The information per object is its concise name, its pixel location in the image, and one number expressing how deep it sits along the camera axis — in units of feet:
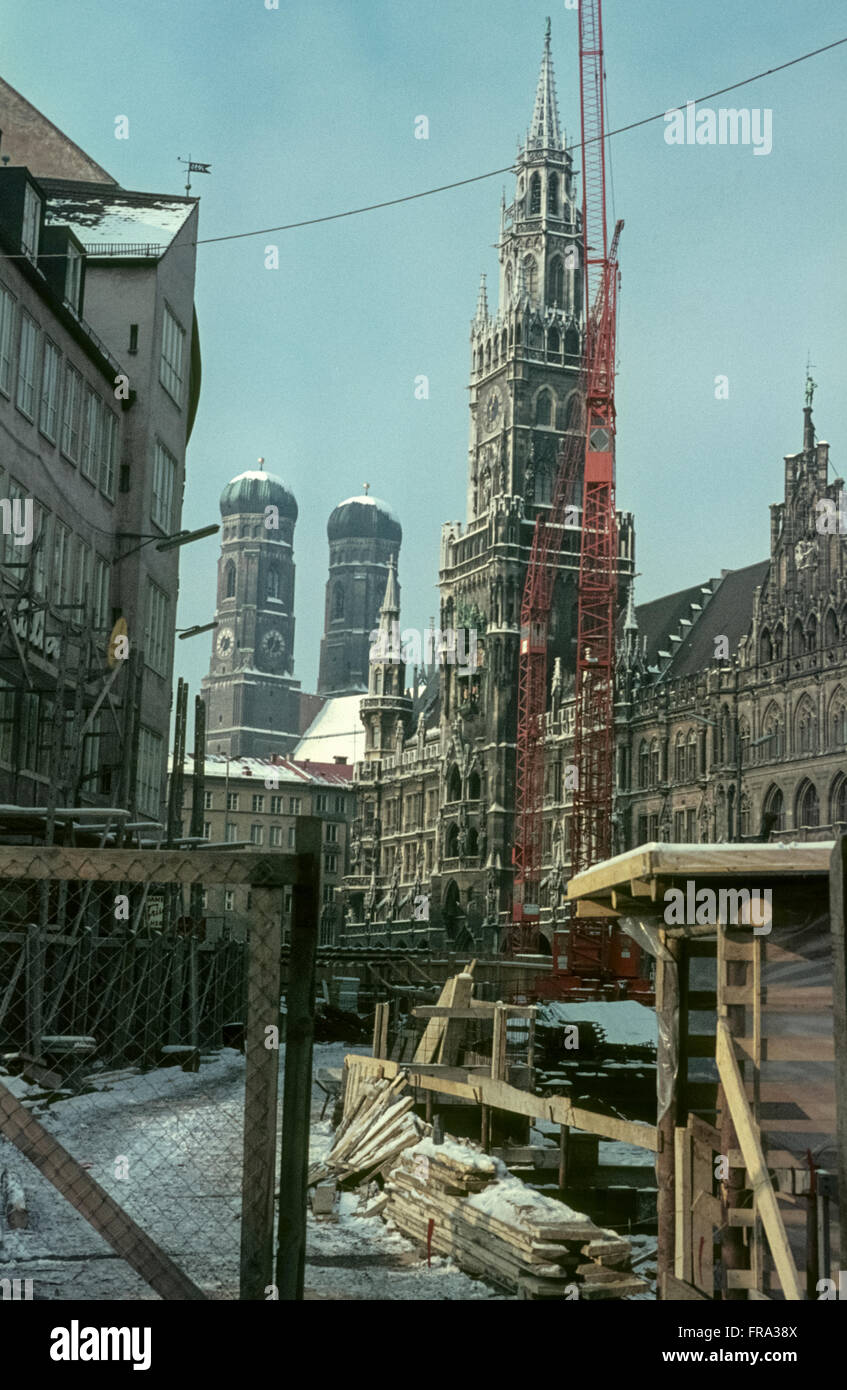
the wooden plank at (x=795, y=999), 30.27
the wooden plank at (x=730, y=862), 28.40
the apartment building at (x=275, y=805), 484.87
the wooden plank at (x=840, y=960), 22.30
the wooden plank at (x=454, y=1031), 95.81
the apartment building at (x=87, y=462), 102.83
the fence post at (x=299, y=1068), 23.98
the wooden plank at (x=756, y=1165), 27.45
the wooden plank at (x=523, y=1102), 43.68
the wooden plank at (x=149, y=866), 24.27
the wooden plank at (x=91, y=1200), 22.93
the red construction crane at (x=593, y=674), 317.42
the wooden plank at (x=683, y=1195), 32.73
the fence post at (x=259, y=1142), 23.71
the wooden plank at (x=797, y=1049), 30.25
